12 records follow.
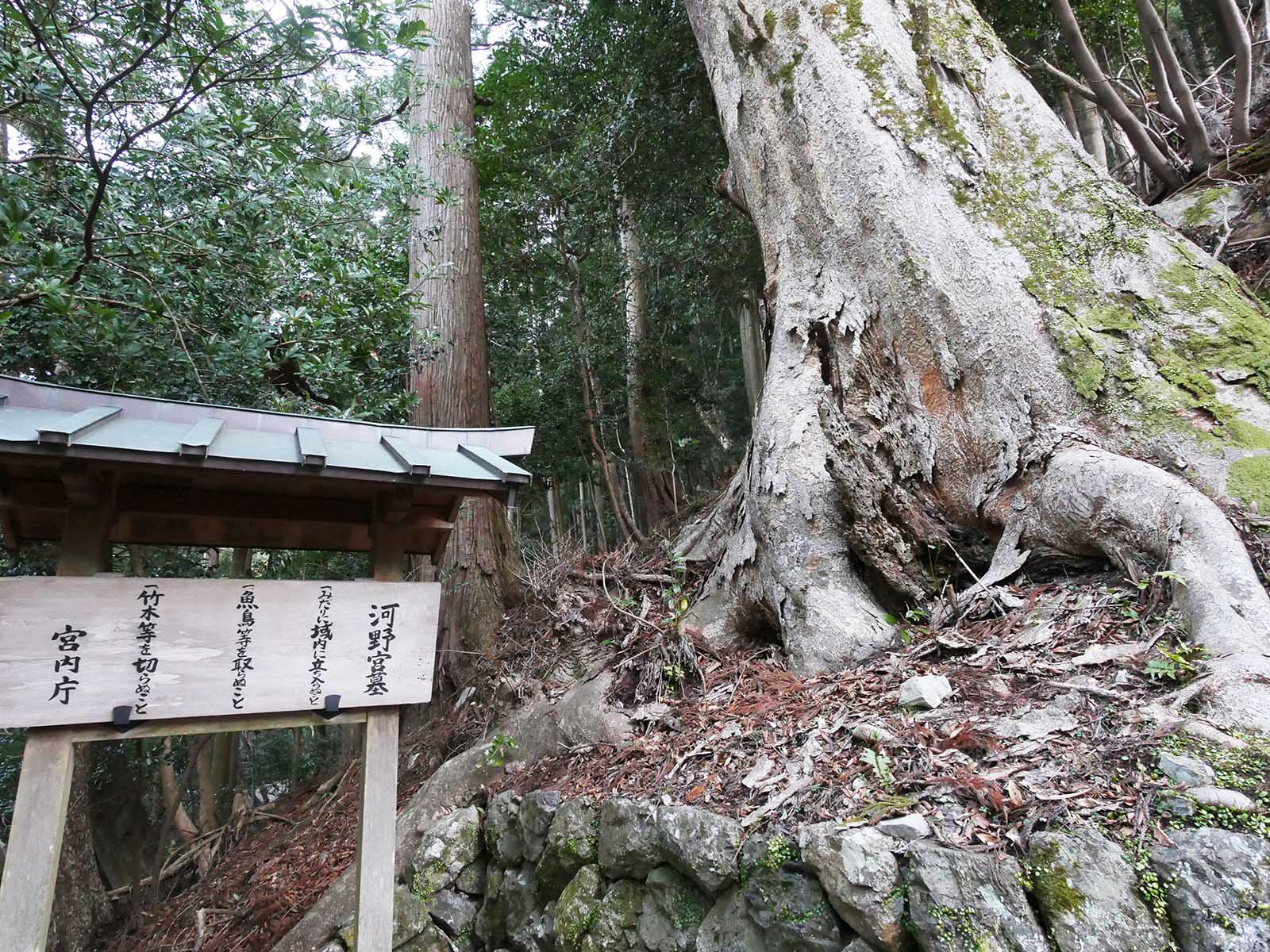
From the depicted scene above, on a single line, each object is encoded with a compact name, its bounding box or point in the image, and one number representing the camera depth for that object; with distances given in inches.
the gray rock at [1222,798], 65.6
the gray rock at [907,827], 75.6
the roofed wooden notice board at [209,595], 88.4
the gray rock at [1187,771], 69.9
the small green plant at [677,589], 168.1
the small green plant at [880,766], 87.3
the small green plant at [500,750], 162.4
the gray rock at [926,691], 102.0
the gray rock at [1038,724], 85.9
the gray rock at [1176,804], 67.2
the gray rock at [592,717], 143.4
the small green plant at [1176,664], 87.4
